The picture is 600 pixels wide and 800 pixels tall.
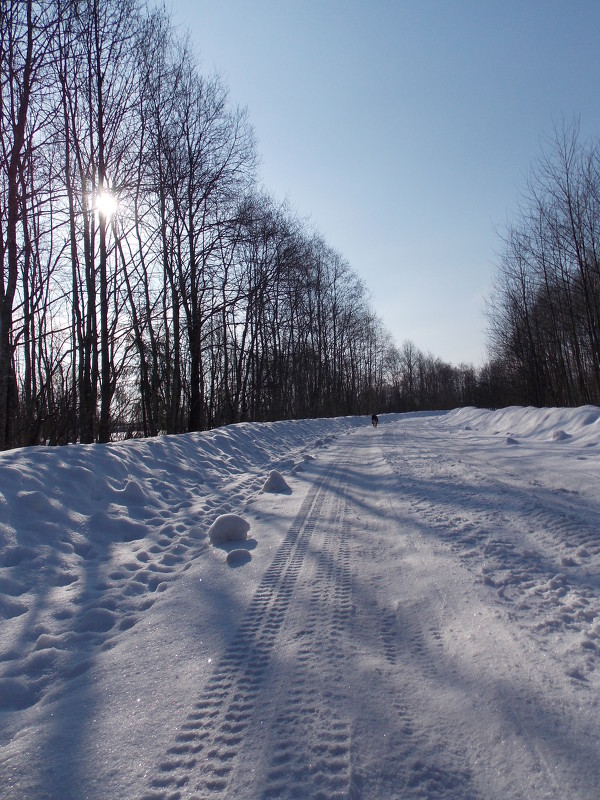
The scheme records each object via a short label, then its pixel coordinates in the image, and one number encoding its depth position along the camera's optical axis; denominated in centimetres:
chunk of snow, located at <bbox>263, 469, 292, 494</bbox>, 895
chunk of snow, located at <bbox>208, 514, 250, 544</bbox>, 584
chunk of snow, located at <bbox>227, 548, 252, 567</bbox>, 501
